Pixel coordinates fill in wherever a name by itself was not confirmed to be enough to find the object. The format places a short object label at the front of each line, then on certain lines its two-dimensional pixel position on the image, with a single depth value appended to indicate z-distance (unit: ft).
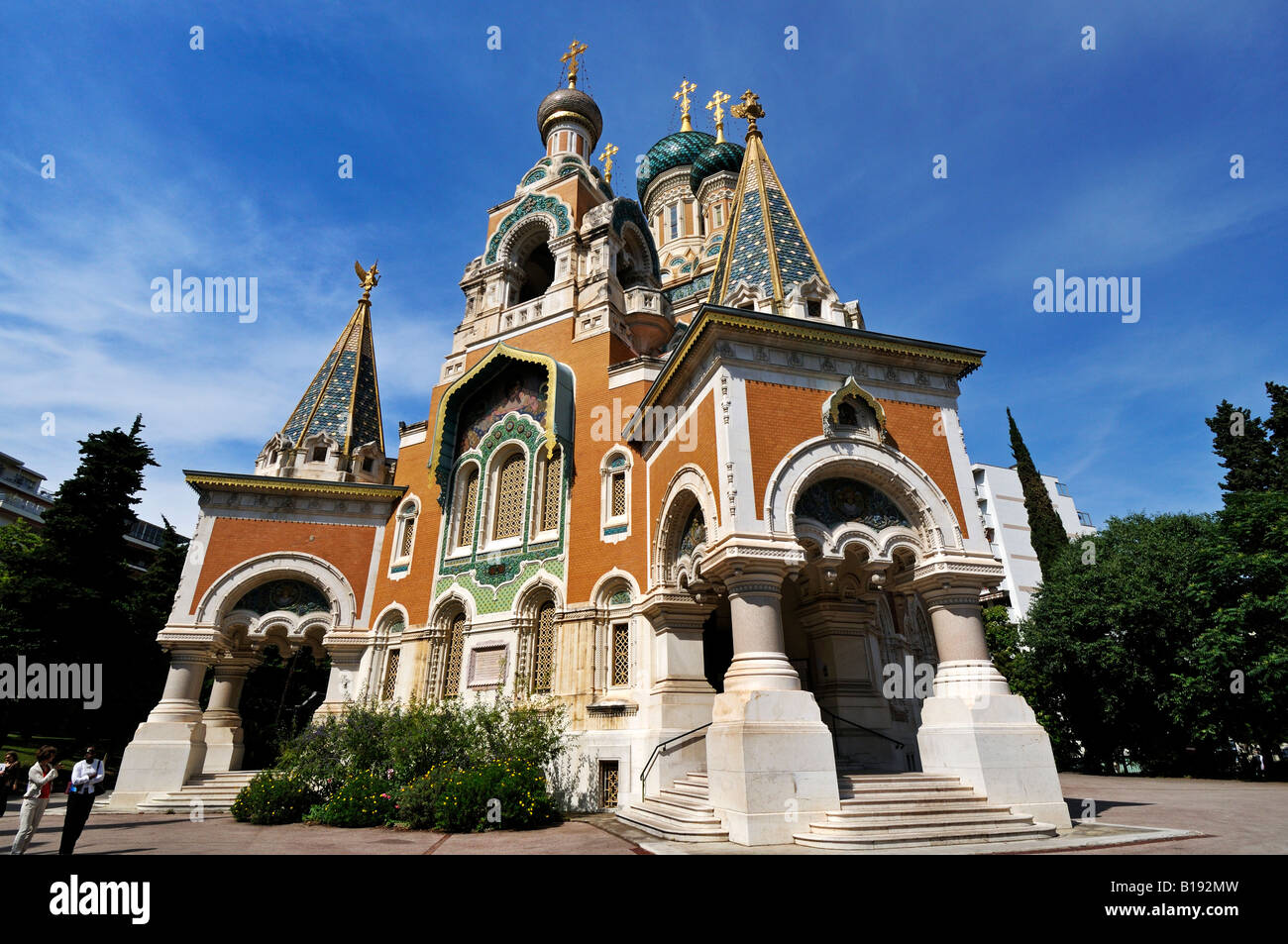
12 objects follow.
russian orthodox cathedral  31.68
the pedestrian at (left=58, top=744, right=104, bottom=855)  26.61
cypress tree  95.86
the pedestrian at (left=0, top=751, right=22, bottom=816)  32.45
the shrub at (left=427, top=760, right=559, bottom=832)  35.22
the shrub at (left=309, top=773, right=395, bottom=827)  37.55
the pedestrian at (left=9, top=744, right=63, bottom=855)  26.78
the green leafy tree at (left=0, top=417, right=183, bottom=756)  67.41
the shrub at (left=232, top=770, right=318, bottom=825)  39.37
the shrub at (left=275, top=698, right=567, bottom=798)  40.16
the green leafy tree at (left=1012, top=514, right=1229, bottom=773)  66.85
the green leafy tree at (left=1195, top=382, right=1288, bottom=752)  57.52
